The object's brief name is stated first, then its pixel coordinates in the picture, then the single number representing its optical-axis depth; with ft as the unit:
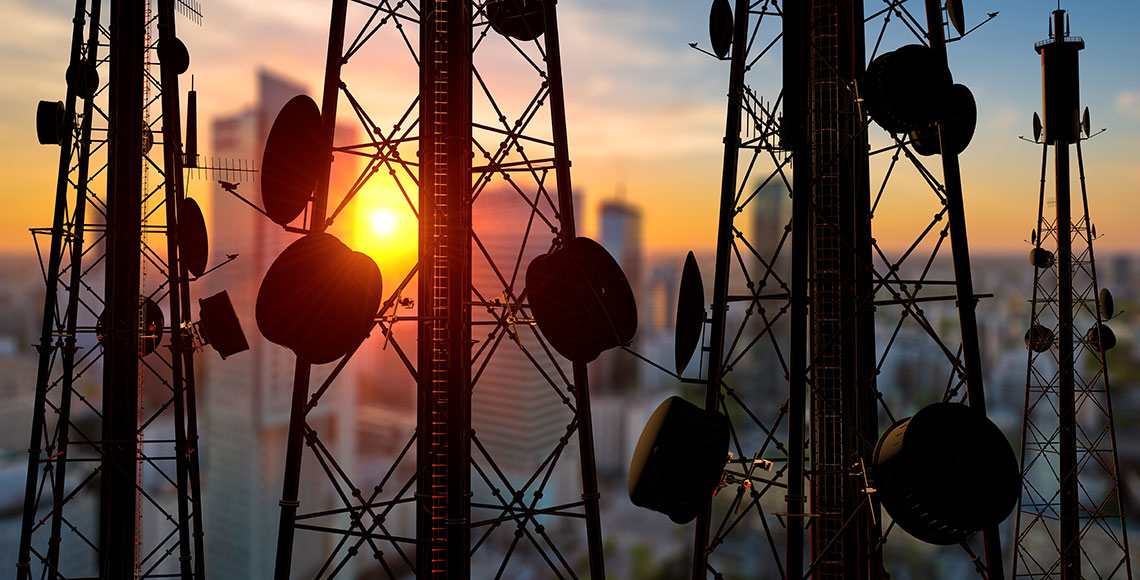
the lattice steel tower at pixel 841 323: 22.89
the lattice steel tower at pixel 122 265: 32.09
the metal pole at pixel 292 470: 24.86
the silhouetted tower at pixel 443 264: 22.98
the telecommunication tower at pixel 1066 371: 47.06
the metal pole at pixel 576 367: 27.53
